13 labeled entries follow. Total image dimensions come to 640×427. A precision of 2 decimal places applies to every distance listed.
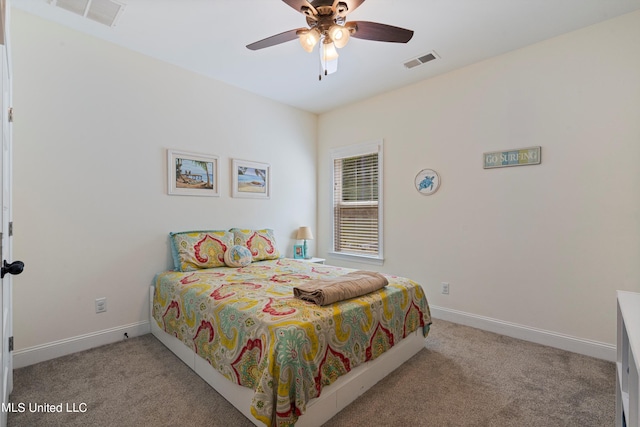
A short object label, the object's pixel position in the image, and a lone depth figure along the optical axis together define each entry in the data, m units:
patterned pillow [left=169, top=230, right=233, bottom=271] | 3.02
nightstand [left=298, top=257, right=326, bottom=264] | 4.16
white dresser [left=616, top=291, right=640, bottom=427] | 1.02
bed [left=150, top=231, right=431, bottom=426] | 1.53
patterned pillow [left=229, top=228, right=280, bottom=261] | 3.50
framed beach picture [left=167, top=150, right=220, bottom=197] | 3.20
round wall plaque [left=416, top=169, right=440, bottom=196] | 3.44
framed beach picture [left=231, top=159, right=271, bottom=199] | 3.73
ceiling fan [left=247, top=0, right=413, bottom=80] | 1.81
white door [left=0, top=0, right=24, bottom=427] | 1.31
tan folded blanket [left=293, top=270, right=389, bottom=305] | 1.94
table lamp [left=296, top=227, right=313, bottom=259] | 4.26
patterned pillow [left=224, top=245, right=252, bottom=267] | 3.15
